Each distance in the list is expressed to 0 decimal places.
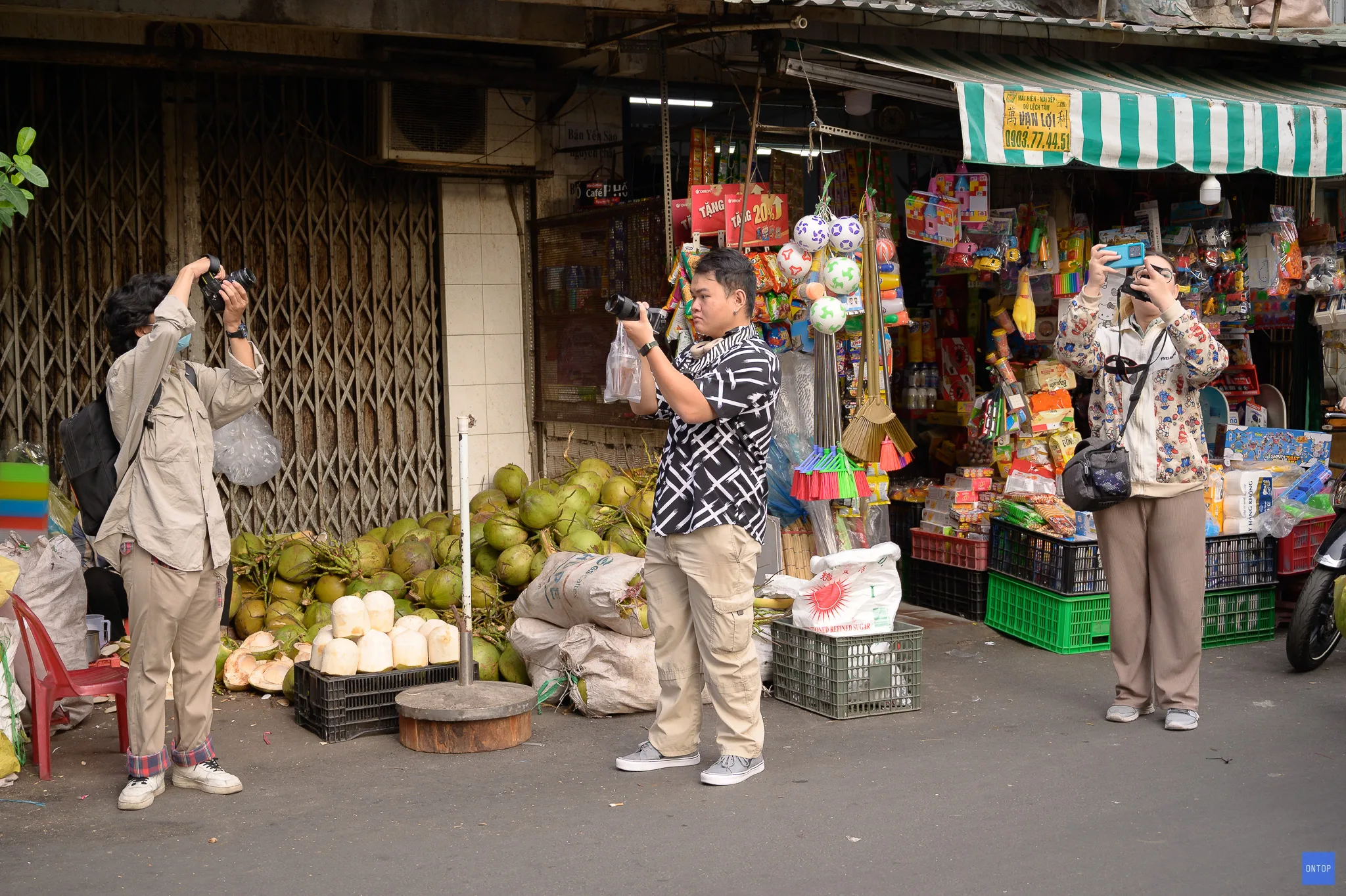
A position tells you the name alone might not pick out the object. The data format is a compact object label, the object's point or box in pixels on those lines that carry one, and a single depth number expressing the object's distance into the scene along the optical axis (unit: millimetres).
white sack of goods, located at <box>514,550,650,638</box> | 5496
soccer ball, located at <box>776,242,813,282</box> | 6148
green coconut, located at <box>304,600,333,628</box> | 6426
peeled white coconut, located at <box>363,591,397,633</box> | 5523
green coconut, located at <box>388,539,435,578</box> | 6934
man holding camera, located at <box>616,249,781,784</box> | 4434
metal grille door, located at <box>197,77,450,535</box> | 7590
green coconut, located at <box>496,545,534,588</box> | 6441
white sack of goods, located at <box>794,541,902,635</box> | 5566
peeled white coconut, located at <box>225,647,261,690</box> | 5996
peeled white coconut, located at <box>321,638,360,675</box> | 5262
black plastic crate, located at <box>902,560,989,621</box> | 7156
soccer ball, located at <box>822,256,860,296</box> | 5988
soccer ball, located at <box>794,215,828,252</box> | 6051
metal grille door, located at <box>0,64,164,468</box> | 7113
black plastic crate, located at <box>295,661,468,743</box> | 5238
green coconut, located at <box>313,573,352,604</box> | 6672
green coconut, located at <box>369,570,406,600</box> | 6668
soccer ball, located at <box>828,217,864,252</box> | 6078
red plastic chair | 4766
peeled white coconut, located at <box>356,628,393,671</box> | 5316
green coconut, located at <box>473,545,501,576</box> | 6730
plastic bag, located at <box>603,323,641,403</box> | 6594
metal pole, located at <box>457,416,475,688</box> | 4879
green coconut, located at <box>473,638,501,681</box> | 5949
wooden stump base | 4996
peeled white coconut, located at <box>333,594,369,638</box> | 5445
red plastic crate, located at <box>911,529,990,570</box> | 7102
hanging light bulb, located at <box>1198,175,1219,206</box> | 6846
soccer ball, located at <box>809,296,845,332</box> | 5941
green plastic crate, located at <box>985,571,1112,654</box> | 6539
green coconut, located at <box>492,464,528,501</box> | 7680
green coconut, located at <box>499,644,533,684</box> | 6000
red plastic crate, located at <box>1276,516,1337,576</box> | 6941
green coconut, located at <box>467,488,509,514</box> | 7359
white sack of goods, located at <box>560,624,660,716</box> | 5531
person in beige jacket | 4277
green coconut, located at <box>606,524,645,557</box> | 6500
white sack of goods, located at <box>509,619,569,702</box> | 5691
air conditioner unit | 7508
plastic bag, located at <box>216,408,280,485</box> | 7484
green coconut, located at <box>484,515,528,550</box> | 6617
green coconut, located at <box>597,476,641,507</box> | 6969
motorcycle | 6098
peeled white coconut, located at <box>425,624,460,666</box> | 5520
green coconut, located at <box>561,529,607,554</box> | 6371
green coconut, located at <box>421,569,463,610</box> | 6418
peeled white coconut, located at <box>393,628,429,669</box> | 5418
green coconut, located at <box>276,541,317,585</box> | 6781
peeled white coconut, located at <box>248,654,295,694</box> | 5941
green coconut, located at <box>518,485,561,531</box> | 6652
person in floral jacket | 5180
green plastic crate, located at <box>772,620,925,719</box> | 5504
